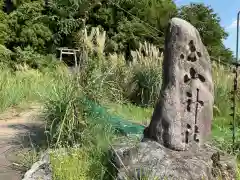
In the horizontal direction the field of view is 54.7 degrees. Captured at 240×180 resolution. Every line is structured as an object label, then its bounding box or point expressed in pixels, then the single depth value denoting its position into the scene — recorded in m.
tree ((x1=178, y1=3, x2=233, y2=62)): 13.24
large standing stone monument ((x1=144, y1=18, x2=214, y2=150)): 2.30
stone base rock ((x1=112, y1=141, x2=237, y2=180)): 2.05
